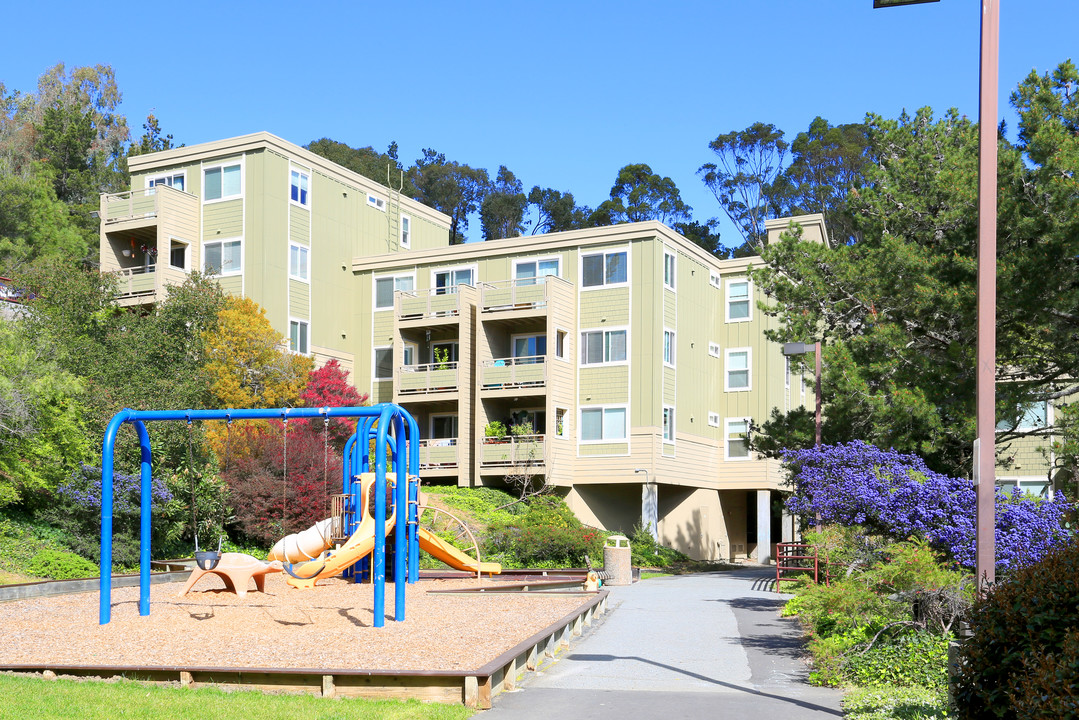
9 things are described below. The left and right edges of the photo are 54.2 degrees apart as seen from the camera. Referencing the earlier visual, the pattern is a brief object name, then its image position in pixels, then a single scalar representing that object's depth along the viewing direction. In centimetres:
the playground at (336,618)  1120
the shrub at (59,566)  2417
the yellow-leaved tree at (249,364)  3372
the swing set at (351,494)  1548
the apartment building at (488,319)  3959
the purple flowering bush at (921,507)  1362
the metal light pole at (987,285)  898
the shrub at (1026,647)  643
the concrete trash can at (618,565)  2762
